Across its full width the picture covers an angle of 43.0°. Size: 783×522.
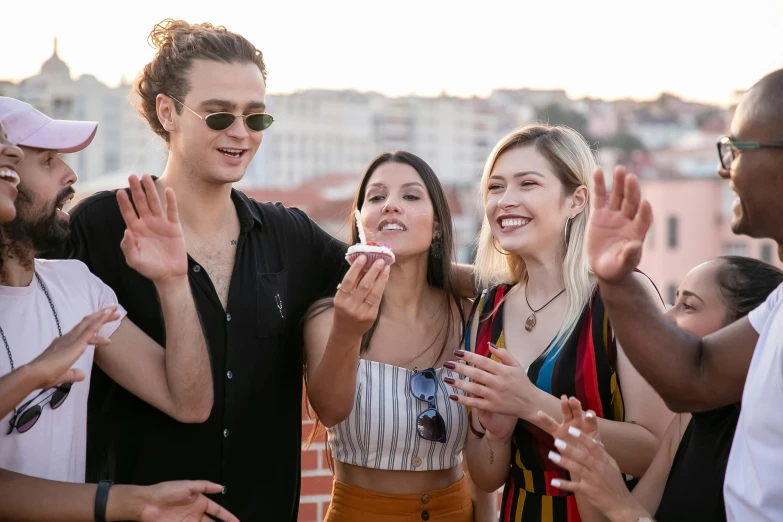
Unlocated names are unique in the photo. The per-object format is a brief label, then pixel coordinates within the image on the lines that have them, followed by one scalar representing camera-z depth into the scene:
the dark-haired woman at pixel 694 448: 2.72
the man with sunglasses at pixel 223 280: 3.48
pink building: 62.09
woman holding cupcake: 3.39
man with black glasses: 2.29
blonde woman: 3.18
